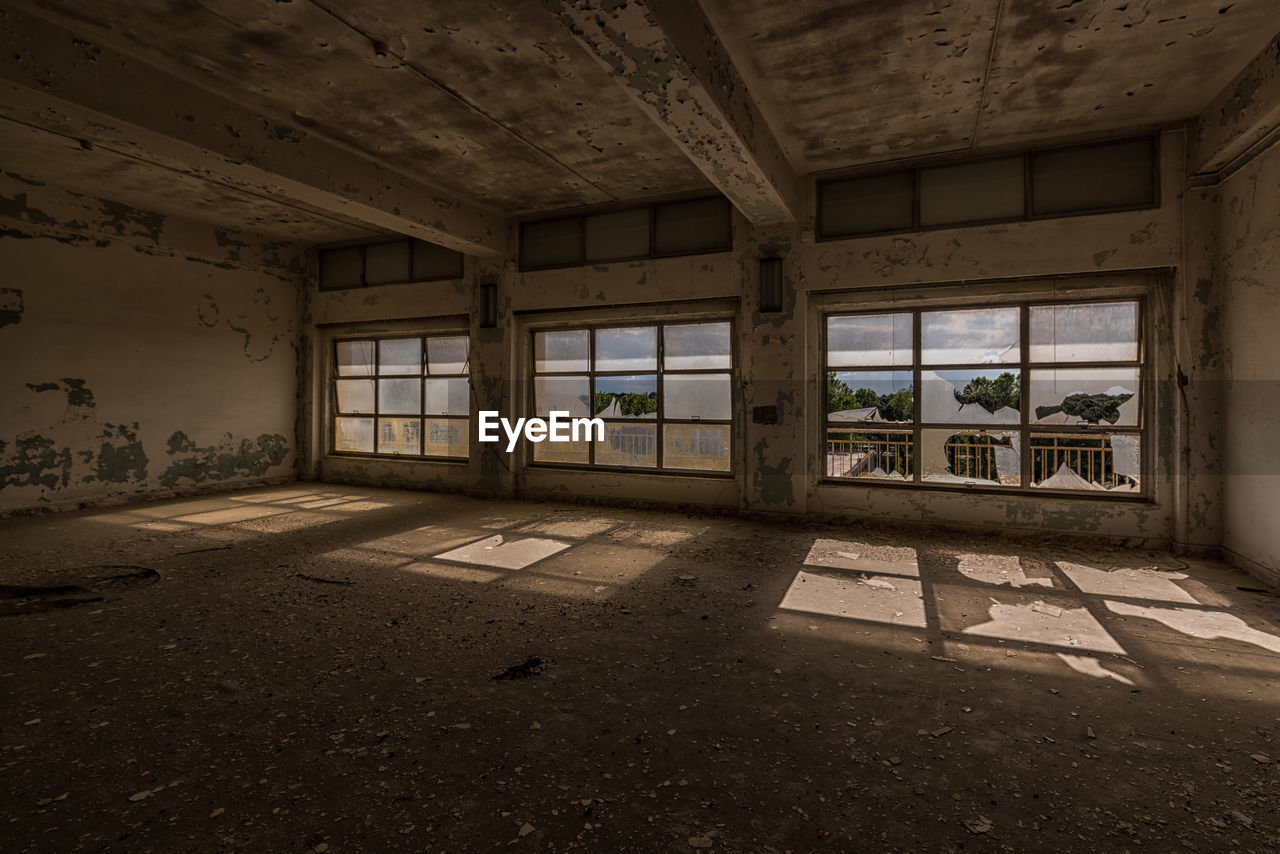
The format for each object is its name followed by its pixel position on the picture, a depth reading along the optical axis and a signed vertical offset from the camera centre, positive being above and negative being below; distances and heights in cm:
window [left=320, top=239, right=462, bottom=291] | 692 +198
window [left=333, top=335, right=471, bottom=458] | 710 +38
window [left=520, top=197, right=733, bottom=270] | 566 +195
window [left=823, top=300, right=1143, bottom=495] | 457 +25
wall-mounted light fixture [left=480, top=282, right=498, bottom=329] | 659 +136
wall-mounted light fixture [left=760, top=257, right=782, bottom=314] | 532 +129
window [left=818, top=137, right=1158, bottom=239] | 436 +189
